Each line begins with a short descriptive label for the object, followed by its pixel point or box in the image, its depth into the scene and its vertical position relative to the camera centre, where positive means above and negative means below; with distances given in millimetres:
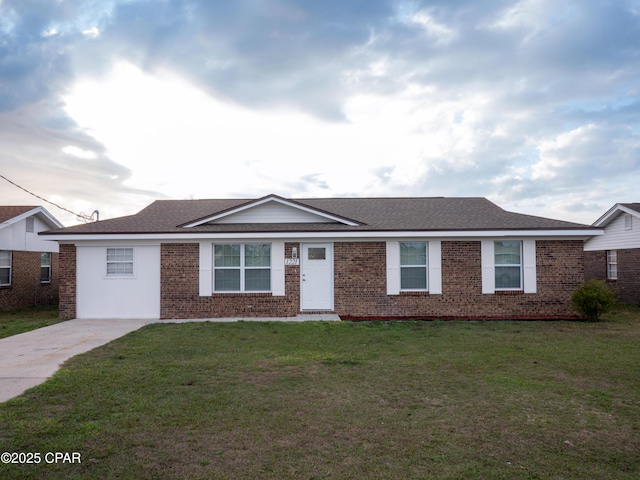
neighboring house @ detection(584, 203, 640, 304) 18781 +427
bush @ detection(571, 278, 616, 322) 12648 -1128
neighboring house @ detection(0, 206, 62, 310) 17219 +333
